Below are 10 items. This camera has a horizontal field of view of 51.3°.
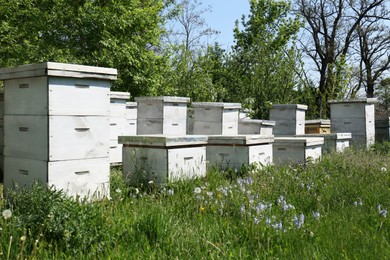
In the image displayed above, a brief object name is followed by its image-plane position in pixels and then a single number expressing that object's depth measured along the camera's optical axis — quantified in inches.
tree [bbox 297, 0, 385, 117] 1074.1
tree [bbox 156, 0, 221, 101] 610.5
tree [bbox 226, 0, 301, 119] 599.5
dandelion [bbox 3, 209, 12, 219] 97.7
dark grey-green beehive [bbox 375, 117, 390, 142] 519.2
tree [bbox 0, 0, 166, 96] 519.2
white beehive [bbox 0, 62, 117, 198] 163.6
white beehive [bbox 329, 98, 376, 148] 440.1
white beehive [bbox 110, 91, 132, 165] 292.5
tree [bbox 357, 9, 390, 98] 1077.8
